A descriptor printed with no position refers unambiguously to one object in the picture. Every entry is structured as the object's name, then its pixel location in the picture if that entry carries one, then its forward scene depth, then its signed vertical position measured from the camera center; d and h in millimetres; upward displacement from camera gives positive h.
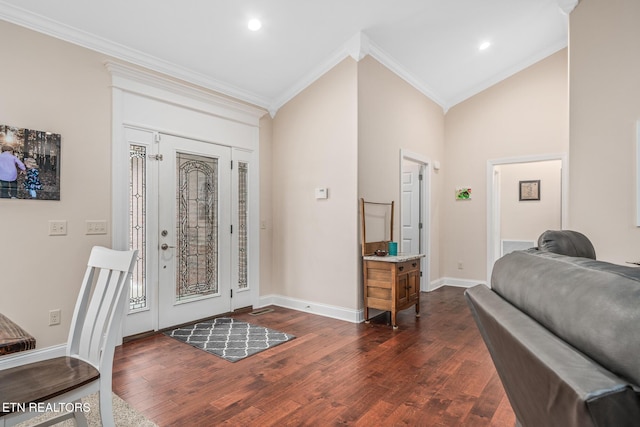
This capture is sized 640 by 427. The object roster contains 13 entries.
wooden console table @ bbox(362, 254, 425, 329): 3754 -809
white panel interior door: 5641 +30
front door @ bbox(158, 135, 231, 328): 3688 -232
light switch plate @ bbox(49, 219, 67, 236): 2885 -151
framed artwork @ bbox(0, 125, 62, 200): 2668 +357
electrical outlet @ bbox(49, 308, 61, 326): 2905 -896
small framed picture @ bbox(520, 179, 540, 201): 6082 +352
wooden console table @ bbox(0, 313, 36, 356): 1111 -430
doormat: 3135 -1262
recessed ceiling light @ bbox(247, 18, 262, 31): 3316 +1773
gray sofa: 634 -310
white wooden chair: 1312 -692
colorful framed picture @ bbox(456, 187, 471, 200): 5812 +283
